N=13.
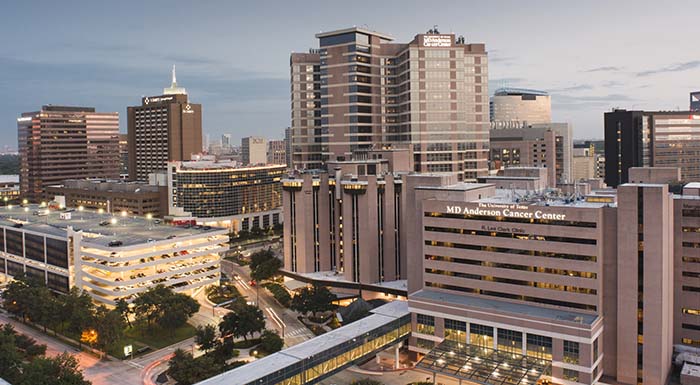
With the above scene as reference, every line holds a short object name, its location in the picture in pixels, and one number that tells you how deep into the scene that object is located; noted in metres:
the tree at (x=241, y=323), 111.44
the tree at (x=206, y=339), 104.19
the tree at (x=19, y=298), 124.19
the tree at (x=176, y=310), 114.94
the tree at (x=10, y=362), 86.75
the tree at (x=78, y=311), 111.31
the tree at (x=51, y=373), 81.31
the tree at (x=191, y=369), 90.12
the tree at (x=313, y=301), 127.62
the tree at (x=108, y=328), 106.88
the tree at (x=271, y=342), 105.62
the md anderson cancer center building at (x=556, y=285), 89.44
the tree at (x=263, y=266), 156.25
